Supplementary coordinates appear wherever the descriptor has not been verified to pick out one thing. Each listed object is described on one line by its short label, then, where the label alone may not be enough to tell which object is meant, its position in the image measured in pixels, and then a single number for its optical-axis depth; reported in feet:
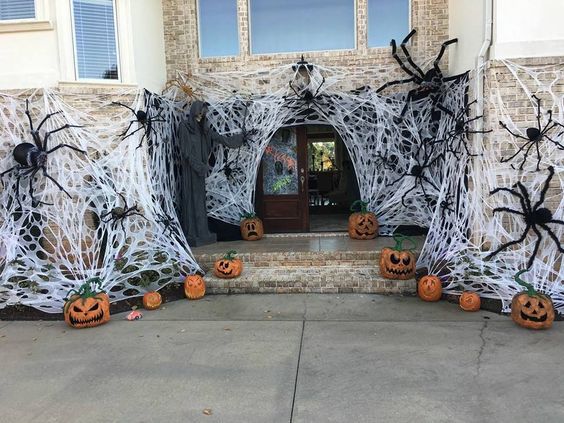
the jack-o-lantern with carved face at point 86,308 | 16.22
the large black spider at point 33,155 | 19.35
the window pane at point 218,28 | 27.02
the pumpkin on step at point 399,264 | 19.47
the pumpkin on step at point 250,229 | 26.22
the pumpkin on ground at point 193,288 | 19.48
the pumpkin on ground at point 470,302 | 16.88
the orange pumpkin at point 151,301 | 18.25
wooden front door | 28.17
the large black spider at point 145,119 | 21.11
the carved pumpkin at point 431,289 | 18.08
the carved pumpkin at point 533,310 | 14.85
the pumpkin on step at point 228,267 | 20.45
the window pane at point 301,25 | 26.50
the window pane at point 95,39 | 21.33
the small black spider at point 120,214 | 19.86
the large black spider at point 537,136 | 17.95
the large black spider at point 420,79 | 23.95
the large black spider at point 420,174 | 24.71
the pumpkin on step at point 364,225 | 25.18
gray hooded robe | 24.27
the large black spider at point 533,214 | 17.49
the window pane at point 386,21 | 25.98
